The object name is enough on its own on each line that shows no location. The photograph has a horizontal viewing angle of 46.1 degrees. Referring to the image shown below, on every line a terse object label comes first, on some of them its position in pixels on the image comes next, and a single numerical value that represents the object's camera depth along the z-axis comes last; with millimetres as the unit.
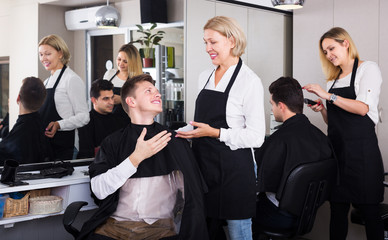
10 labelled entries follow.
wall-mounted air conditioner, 2658
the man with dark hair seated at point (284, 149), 2520
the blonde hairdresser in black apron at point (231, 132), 2120
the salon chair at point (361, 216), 2758
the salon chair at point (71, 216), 1964
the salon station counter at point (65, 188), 2244
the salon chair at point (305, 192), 2250
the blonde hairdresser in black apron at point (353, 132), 2707
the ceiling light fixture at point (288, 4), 2832
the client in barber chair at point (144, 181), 1955
